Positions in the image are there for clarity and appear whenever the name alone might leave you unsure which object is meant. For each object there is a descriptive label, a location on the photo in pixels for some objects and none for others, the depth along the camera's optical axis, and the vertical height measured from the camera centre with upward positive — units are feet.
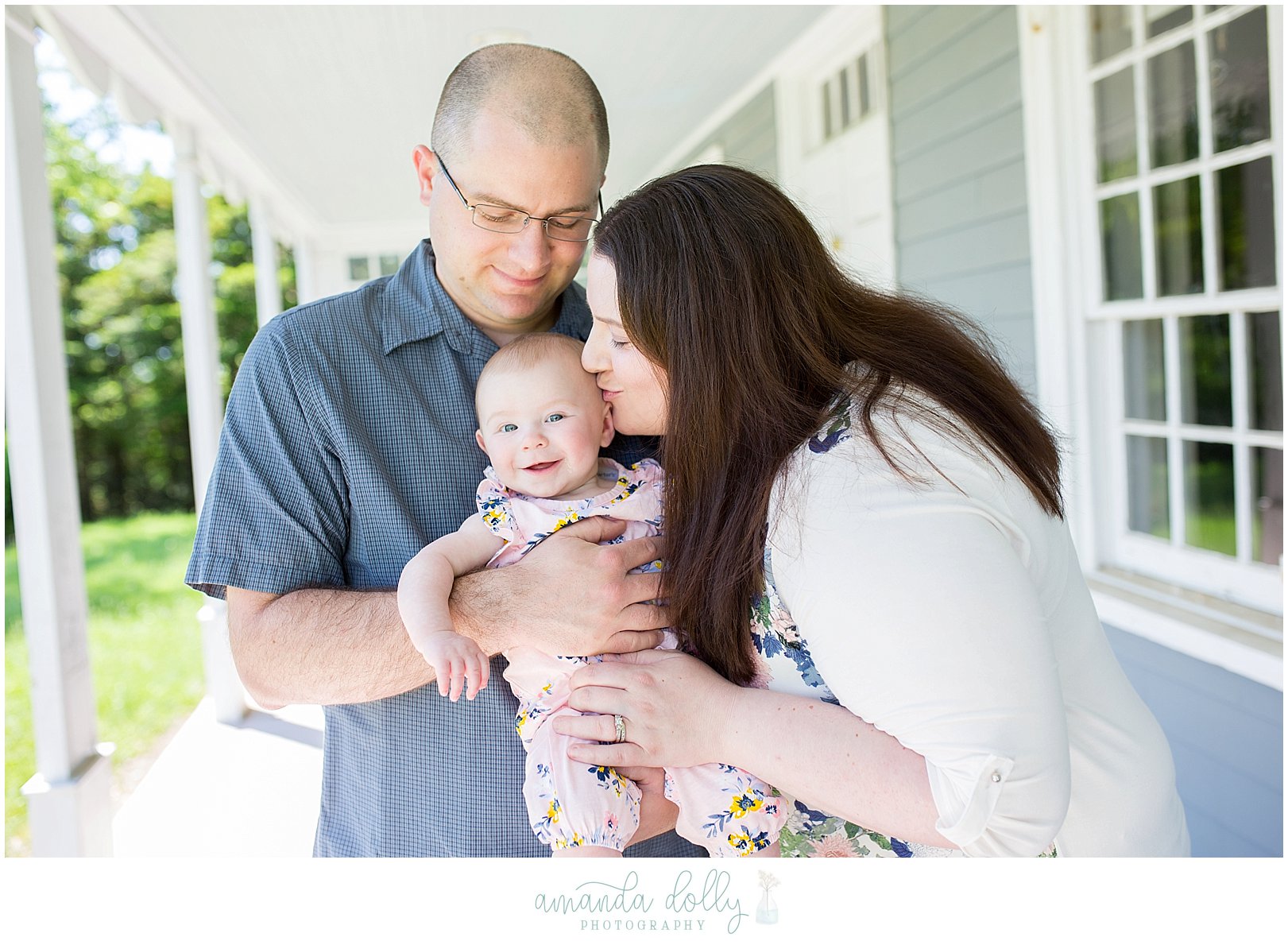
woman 3.31 -0.53
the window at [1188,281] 8.18 +1.26
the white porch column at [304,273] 32.58 +6.73
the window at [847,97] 13.79 +5.19
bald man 4.53 -0.22
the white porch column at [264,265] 22.93 +5.06
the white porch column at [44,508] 8.61 -0.31
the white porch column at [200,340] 16.05 +2.21
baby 4.25 -0.55
